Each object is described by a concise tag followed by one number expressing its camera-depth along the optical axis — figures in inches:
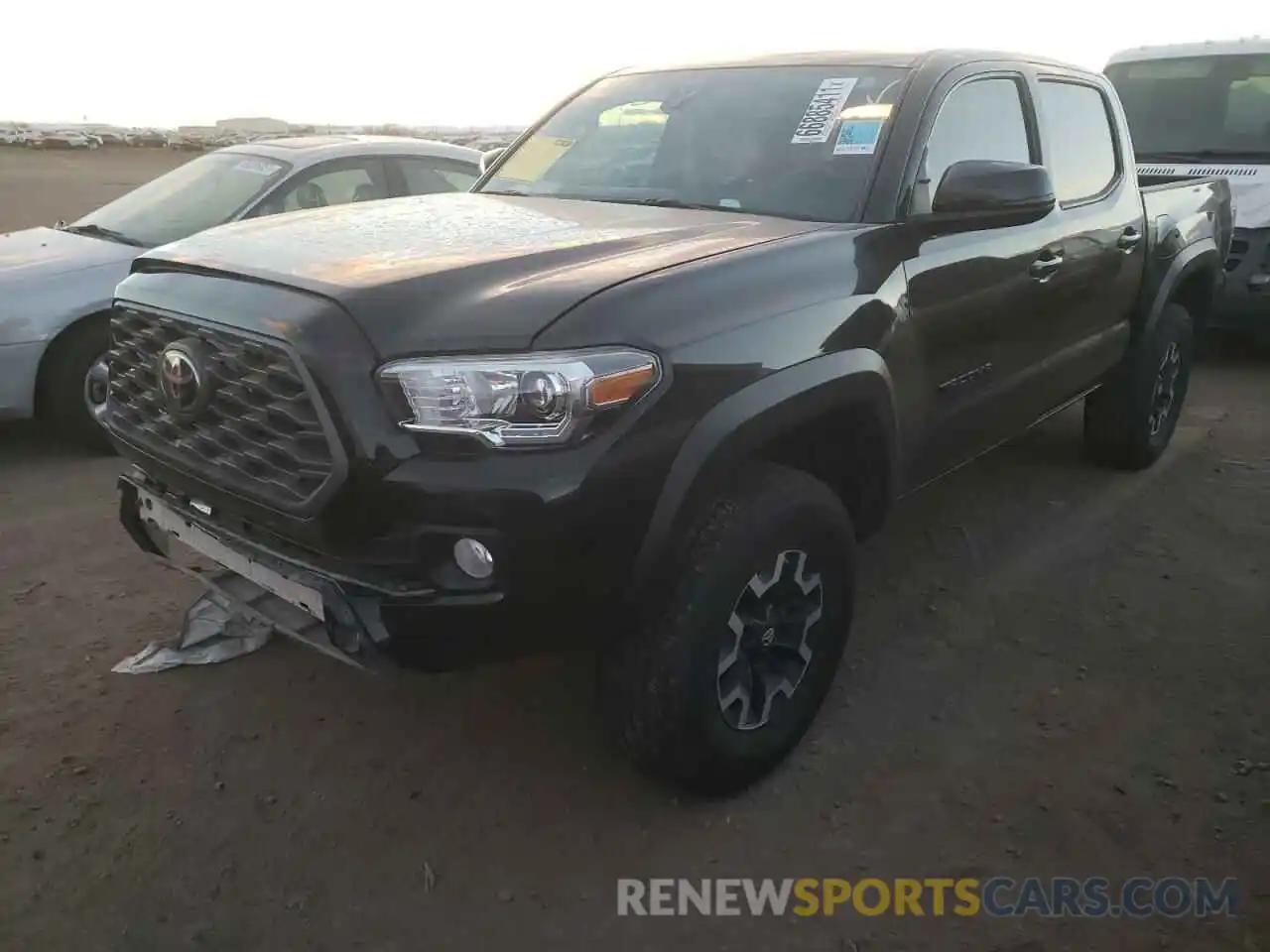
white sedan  197.6
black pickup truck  87.3
